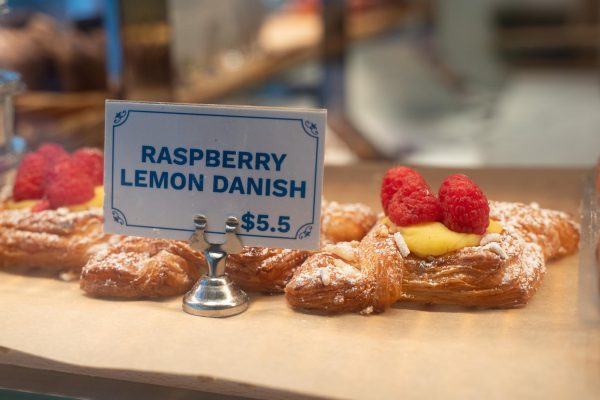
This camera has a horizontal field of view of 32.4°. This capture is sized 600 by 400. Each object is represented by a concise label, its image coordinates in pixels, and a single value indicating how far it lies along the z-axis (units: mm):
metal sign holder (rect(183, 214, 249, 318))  441
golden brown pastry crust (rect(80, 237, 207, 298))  460
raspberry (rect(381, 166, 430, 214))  459
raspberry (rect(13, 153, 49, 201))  519
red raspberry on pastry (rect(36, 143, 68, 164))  520
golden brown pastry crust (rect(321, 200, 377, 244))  497
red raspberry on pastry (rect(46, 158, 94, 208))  505
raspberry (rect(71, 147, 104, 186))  514
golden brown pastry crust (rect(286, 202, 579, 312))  439
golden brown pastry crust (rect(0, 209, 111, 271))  490
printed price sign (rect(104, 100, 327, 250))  431
